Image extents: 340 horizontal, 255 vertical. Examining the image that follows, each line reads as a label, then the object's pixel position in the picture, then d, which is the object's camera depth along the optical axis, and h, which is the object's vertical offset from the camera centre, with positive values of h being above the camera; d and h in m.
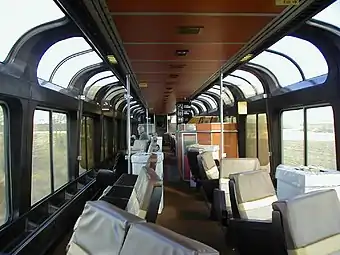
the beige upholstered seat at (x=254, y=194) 3.55 -0.58
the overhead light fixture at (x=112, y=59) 5.39 +1.07
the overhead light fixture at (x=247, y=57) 5.55 +1.10
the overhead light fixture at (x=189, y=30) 3.87 +1.05
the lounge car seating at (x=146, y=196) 2.97 -0.52
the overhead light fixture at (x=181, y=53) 5.15 +1.07
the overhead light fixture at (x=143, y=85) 9.12 +1.15
